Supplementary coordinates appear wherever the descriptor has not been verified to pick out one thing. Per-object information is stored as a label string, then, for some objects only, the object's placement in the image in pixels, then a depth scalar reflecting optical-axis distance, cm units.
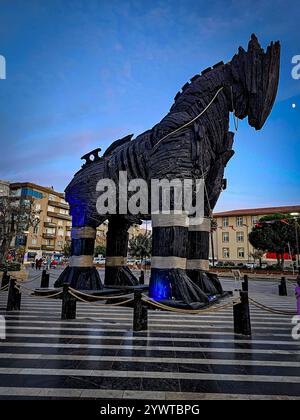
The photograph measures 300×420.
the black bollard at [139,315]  578
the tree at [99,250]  5944
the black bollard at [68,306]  686
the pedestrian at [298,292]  672
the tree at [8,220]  1847
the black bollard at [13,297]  777
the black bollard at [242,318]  566
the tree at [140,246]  3923
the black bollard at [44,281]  1323
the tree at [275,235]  3634
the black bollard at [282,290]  1407
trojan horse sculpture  812
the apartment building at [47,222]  5150
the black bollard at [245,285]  1254
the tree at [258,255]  4448
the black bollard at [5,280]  1266
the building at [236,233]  5416
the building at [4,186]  4551
